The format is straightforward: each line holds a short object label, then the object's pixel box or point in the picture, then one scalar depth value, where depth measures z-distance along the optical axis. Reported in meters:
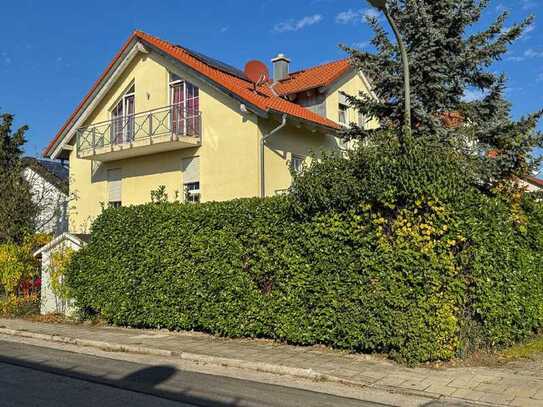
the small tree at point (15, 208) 16.72
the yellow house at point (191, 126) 17.50
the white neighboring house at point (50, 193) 21.23
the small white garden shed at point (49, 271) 13.93
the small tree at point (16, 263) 14.88
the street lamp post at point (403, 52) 8.68
